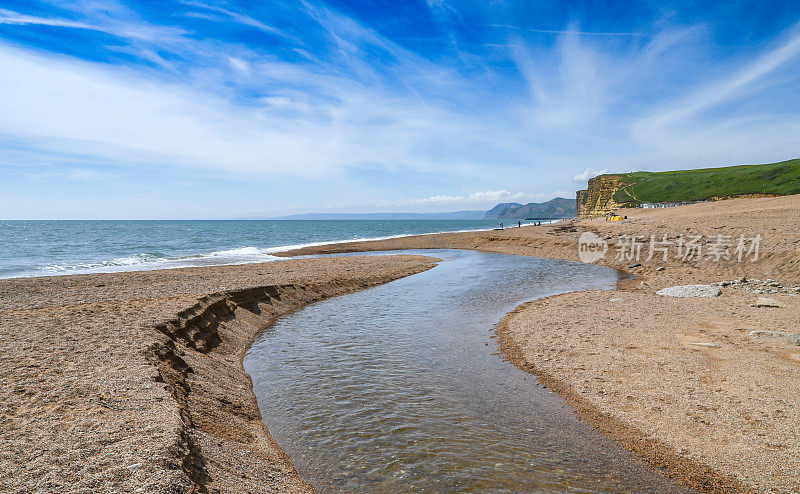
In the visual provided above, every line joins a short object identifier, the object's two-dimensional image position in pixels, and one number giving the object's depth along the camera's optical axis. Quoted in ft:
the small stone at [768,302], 49.37
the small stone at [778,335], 36.67
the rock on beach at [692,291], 59.72
